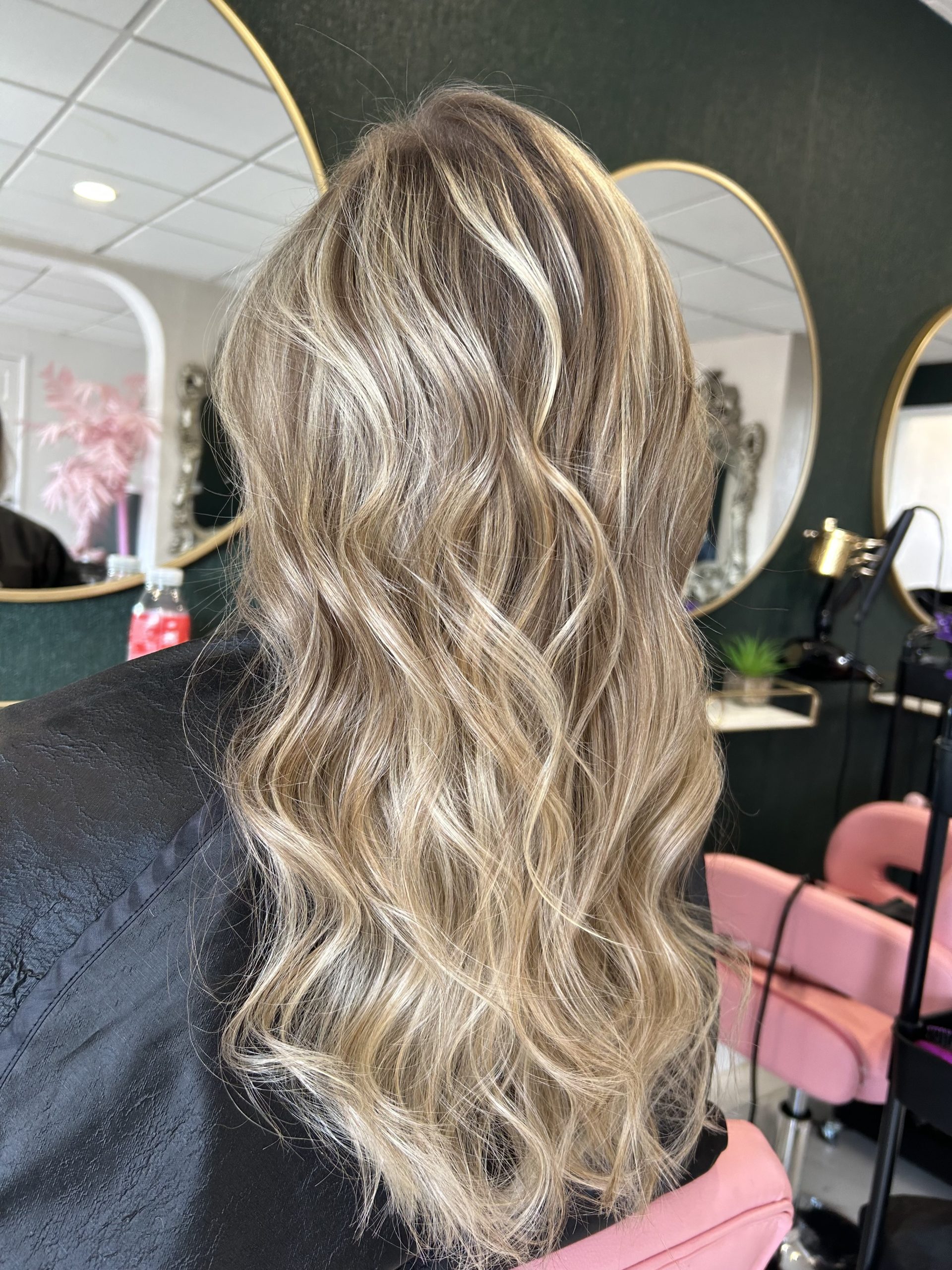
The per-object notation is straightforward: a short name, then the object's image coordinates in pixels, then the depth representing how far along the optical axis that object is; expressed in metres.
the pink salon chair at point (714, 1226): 0.65
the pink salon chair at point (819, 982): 1.08
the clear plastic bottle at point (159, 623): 1.22
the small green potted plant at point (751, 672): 2.04
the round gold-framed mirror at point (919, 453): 2.42
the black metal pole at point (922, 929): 0.95
